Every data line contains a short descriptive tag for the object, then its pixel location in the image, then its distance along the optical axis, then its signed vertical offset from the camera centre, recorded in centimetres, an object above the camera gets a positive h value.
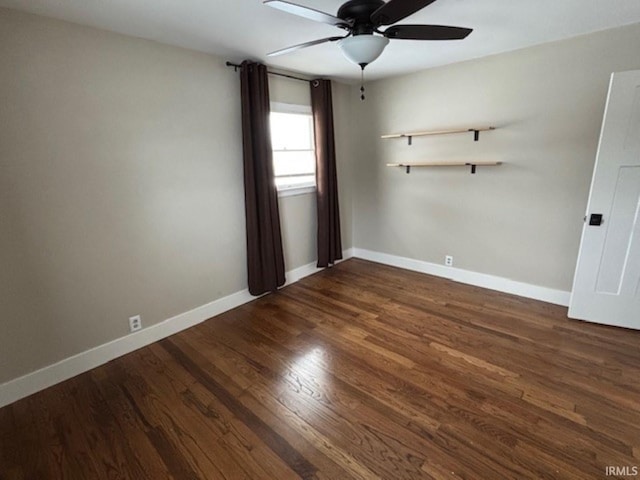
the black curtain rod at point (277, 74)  285 +94
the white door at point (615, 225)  234 -53
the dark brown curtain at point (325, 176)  369 -15
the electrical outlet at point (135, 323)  252 -124
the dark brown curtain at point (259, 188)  294 -22
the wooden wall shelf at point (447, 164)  320 -3
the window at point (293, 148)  348 +20
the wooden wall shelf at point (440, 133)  318 +32
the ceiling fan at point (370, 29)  153 +71
